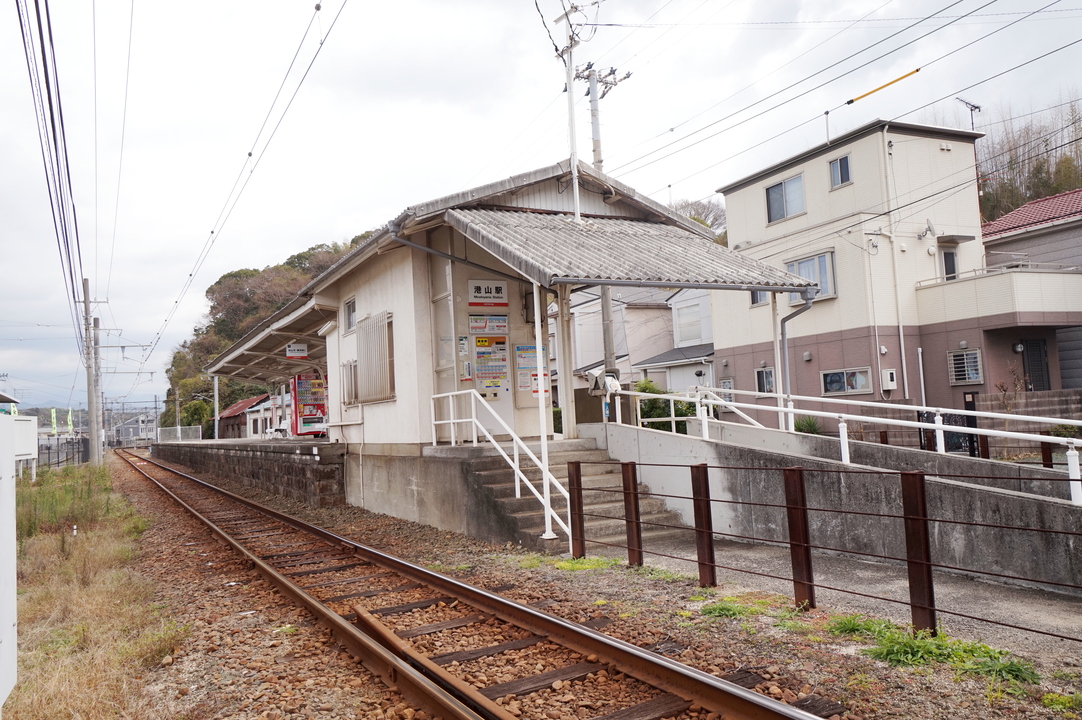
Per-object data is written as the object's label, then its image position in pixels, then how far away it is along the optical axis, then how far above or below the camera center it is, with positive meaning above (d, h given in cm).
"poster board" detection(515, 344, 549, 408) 1295 +59
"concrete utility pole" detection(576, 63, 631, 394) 1509 +704
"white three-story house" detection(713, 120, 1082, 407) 2078 +318
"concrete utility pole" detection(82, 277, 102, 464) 3525 +169
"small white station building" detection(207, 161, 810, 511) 1074 +192
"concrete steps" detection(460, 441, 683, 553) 964 -116
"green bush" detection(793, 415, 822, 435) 2058 -64
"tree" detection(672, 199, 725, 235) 5953 +1515
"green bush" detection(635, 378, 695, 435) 1972 -4
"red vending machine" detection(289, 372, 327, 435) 2661 +79
